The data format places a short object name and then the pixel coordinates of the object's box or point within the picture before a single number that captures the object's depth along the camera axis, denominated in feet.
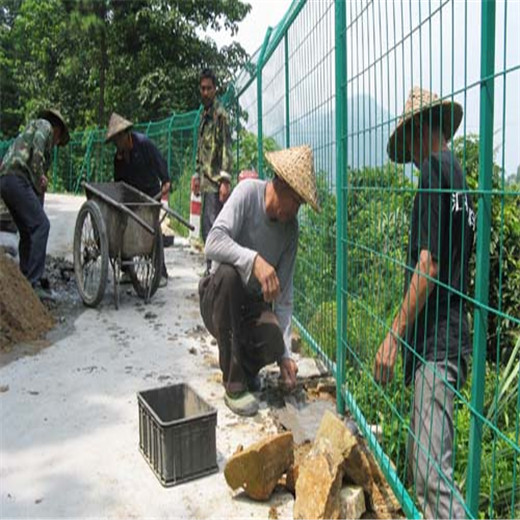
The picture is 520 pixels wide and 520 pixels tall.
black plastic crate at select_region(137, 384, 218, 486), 7.94
